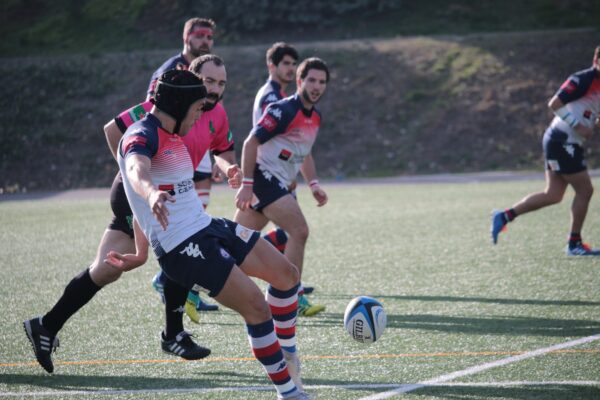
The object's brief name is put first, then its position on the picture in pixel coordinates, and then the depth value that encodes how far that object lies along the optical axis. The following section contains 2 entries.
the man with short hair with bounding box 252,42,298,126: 15.74
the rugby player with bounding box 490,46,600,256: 18.92
